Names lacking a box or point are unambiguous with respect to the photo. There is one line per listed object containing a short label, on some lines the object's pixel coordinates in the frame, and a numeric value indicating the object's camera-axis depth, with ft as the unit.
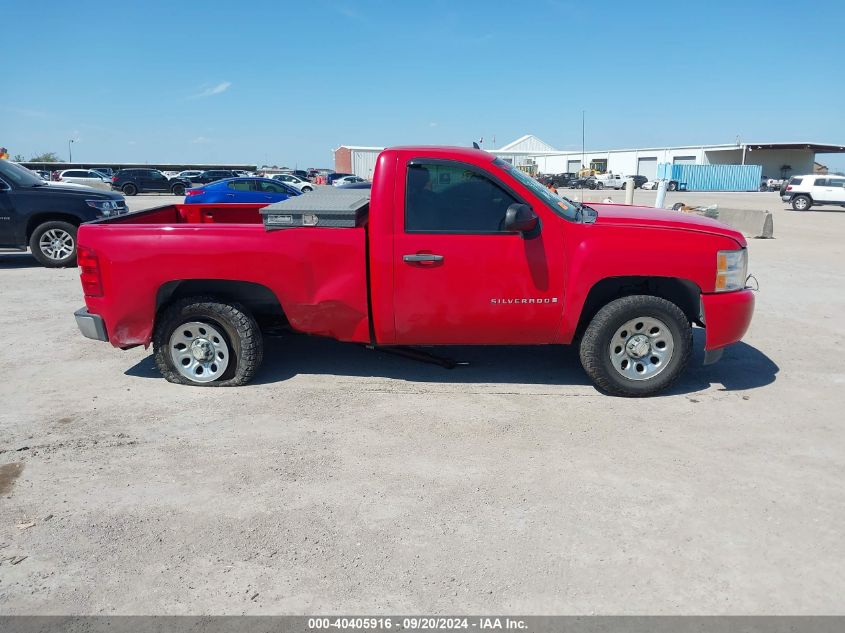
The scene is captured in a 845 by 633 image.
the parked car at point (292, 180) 134.02
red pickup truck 16.72
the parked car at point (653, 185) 192.84
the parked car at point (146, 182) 130.52
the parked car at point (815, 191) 100.48
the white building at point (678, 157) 225.56
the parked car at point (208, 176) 138.10
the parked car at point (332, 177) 147.74
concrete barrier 56.13
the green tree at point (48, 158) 295.48
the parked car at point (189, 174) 147.72
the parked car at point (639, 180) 209.67
